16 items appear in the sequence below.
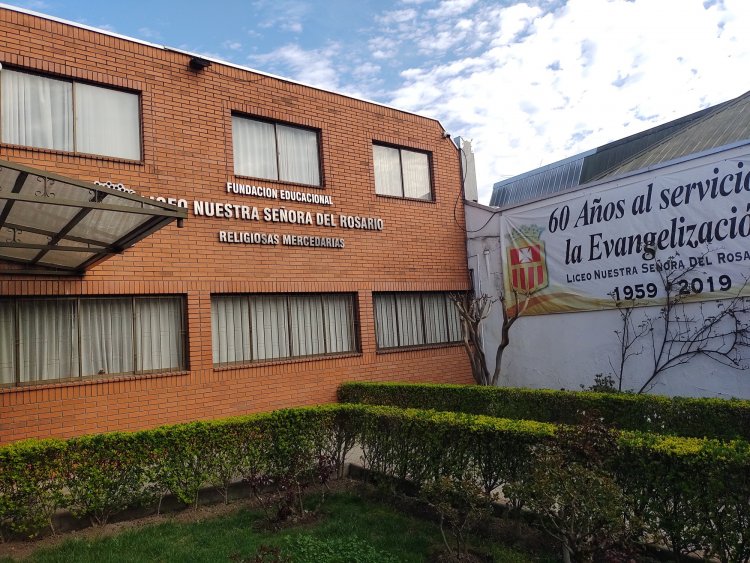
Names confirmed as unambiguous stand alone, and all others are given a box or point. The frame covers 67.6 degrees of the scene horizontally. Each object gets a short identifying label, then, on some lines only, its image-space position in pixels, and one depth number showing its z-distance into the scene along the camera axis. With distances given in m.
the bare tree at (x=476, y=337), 10.07
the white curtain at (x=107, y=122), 8.71
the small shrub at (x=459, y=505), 4.82
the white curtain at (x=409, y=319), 12.69
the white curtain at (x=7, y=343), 7.73
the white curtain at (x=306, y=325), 10.84
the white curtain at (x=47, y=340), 7.93
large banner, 9.64
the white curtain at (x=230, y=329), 9.73
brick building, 7.86
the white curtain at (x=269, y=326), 10.26
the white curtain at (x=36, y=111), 8.07
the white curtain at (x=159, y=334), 8.93
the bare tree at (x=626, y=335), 10.94
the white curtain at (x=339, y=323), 11.41
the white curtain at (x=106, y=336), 8.42
